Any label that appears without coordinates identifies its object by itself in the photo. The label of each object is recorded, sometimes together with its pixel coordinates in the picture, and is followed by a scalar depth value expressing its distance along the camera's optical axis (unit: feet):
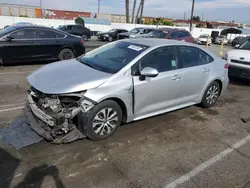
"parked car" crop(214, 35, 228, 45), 110.73
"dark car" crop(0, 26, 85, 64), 26.68
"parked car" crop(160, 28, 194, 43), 46.85
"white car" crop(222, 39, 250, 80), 24.48
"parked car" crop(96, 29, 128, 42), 81.83
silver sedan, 11.31
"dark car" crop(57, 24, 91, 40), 77.62
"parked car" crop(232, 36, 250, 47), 99.89
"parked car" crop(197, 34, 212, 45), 103.11
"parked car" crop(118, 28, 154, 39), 64.90
